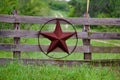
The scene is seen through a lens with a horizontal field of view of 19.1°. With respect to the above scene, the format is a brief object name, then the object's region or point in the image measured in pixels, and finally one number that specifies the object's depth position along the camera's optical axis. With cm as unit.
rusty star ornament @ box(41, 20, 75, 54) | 1014
